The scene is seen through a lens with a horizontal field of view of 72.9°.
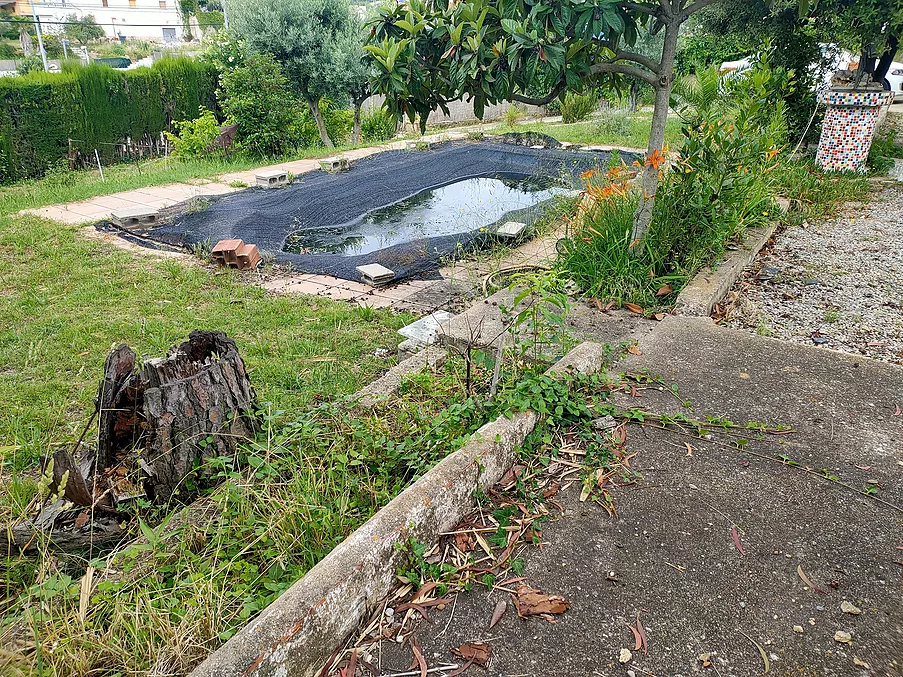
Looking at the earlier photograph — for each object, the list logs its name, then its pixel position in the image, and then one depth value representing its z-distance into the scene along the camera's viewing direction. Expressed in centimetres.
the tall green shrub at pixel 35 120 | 975
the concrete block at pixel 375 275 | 513
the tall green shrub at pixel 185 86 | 1230
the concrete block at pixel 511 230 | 594
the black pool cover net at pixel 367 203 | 577
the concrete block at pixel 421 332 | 349
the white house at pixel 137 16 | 6644
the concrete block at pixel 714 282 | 362
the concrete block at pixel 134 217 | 666
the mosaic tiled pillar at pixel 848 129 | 759
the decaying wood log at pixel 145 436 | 209
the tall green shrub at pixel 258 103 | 1024
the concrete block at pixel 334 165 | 966
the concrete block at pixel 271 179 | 870
